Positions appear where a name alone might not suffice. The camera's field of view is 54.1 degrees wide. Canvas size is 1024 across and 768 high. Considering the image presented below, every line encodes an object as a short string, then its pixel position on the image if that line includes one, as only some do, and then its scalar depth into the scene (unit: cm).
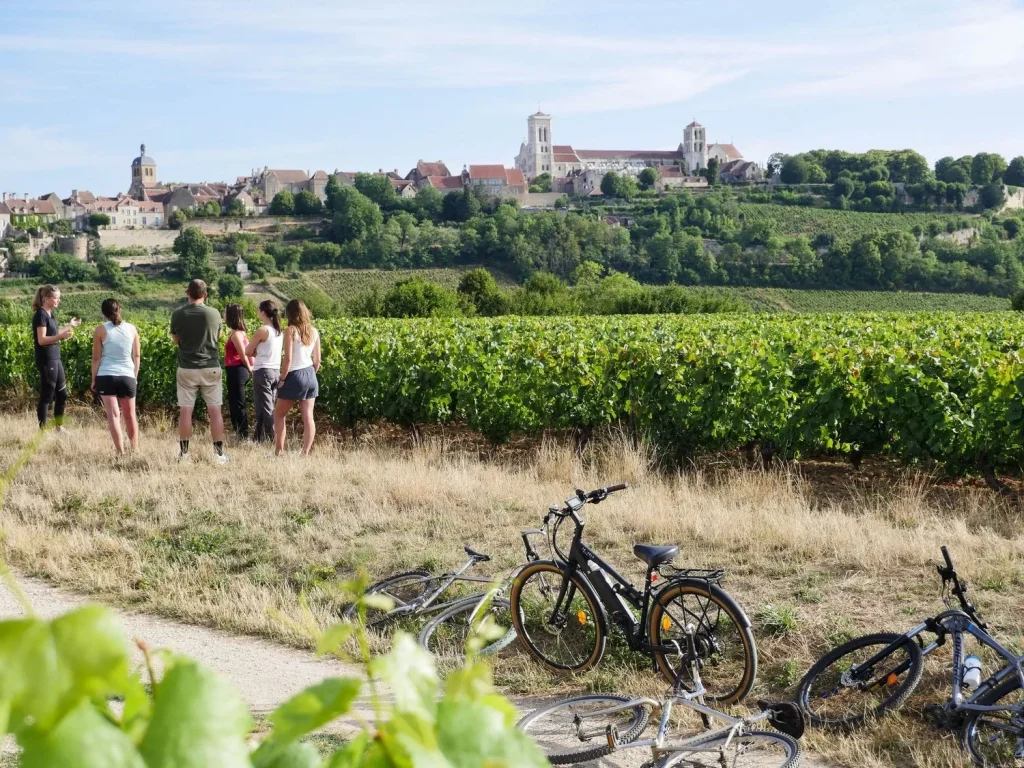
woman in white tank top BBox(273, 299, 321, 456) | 1042
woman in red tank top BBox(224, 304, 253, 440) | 1209
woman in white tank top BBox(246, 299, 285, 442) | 1125
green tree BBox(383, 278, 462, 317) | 4516
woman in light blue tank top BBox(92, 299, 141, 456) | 1040
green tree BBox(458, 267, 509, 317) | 5316
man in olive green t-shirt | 1038
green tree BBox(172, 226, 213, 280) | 10126
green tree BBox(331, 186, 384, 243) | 11906
